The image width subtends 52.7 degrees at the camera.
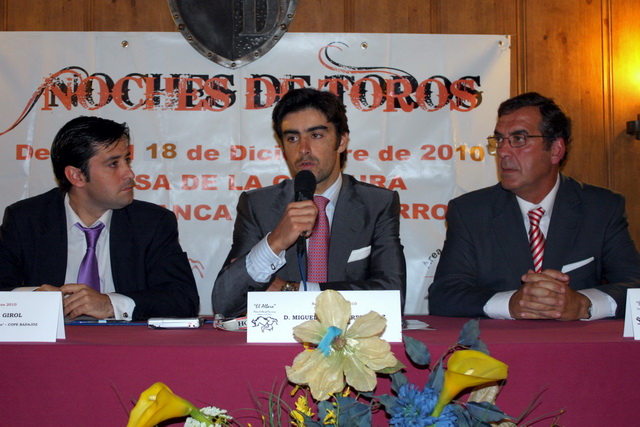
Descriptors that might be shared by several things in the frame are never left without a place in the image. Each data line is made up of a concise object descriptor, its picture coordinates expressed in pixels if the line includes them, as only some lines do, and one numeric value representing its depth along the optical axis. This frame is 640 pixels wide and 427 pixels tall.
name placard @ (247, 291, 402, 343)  1.32
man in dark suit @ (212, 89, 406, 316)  2.26
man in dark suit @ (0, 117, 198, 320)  2.40
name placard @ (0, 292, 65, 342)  1.35
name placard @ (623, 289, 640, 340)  1.37
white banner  3.22
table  1.19
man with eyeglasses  2.36
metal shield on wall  3.23
